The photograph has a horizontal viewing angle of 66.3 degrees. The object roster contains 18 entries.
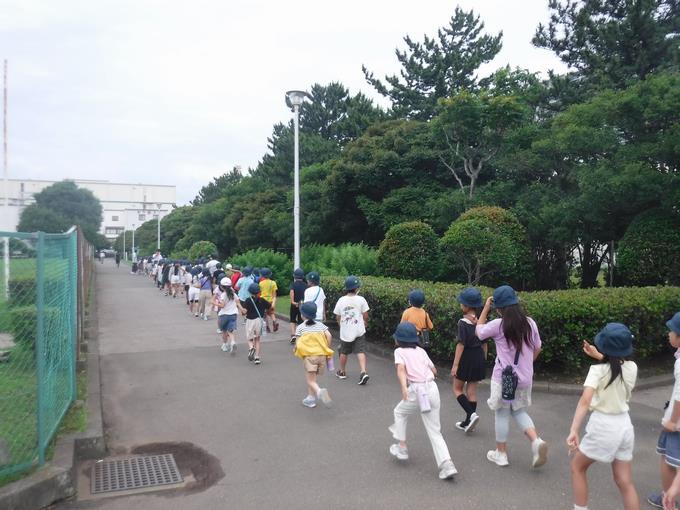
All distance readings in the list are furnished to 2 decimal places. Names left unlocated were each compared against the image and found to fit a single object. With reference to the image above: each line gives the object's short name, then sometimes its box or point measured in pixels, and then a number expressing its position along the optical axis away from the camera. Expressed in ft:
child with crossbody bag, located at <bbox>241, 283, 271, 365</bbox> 28.91
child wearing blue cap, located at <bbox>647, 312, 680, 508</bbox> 11.80
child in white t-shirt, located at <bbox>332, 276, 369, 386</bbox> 24.50
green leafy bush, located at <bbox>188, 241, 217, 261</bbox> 110.32
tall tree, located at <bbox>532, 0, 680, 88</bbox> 49.62
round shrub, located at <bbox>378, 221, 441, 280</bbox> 45.88
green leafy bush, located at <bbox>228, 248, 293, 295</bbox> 68.85
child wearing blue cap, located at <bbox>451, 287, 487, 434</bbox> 17.44
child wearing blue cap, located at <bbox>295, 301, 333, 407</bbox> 20.21
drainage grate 14.69
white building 345.51
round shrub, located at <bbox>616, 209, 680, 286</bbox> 34.78
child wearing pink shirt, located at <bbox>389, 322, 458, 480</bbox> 14.38
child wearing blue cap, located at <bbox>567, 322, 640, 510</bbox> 11.30
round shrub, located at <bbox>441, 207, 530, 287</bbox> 40.78
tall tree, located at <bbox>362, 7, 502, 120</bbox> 83.82
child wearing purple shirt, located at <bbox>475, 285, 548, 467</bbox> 15.02
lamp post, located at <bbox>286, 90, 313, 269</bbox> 47.52
